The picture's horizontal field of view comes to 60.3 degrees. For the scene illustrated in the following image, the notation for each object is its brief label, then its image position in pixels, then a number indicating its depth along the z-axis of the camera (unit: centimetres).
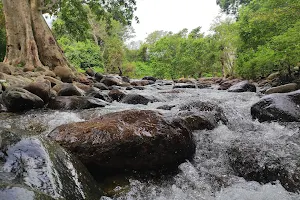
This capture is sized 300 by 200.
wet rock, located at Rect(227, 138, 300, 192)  307
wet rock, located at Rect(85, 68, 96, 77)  1925
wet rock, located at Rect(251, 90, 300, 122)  507
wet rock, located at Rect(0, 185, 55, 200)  156
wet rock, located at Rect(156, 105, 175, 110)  658
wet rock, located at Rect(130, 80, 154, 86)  1657
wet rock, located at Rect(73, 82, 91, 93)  1070
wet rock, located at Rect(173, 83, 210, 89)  1475
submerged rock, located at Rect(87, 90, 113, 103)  820
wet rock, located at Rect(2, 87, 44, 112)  607
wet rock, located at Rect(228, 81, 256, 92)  1080
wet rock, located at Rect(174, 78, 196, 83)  2159
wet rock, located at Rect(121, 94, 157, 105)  787
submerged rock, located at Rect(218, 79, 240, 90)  1366
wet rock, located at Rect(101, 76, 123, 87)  1433
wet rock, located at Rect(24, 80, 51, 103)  698
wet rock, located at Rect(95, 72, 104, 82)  1713
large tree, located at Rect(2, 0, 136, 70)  1204
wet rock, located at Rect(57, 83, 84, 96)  802
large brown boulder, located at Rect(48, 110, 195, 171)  314
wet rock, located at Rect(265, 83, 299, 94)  835
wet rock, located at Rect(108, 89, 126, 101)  877
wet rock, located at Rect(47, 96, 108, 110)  664
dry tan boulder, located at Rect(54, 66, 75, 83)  1191
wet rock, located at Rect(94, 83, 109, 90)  1222
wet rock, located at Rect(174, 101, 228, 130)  473
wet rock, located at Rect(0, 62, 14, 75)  941
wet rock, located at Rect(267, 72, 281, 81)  1422
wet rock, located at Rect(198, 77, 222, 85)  2070
